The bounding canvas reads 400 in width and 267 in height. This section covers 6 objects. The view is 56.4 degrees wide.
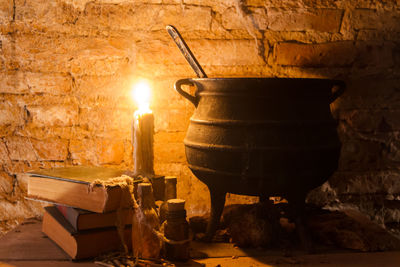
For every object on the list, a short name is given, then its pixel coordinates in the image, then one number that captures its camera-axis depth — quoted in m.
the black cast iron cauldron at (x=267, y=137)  1.24
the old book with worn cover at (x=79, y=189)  1.21
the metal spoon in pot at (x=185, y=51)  1.49
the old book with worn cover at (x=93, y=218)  1.23
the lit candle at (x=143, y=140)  1.49
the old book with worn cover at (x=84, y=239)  1.23
